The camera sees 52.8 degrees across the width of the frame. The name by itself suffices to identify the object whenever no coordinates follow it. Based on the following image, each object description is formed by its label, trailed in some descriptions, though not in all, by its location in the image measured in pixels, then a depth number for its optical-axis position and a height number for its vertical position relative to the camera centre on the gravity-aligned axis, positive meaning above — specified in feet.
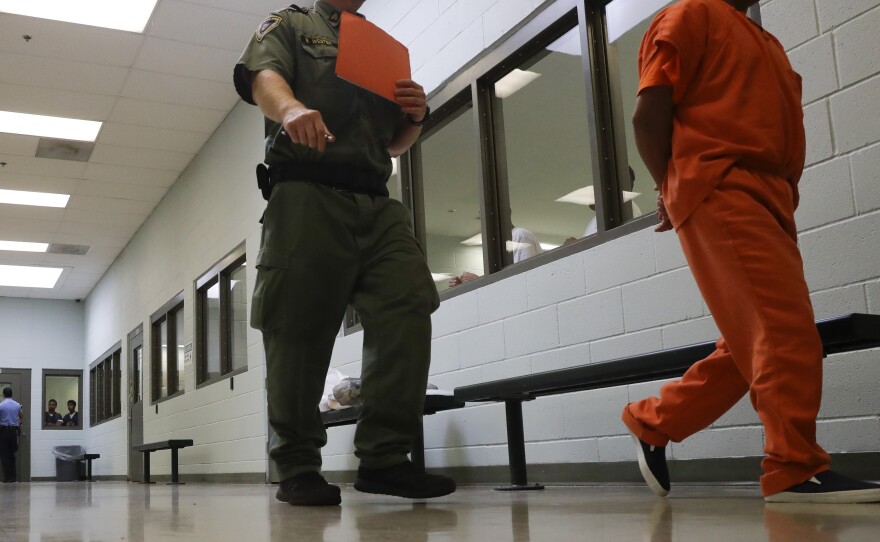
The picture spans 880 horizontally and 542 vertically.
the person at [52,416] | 50.06 +1.33
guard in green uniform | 7.18 +1.24
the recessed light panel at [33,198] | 31.78 +8.73
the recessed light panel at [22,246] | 38.22 +8.42
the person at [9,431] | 43.32 +0.55
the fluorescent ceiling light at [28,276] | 43.19 +8.18
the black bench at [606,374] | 6.25 +0.32
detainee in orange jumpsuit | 5.68 +1.31
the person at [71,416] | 50.96 +1.29
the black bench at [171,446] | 26.35 -0.41
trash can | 48.08 -1.54
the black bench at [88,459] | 44.90 -1.10
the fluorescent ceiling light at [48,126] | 25.50 +9.11
